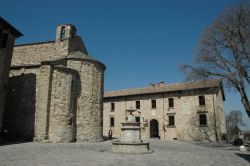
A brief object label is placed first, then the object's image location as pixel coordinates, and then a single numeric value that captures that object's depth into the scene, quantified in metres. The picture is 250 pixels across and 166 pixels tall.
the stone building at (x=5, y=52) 15.40
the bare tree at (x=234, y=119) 50.09
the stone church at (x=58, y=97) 17.34
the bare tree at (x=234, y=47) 14.29
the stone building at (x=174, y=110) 24.20
